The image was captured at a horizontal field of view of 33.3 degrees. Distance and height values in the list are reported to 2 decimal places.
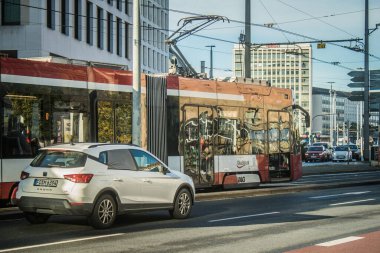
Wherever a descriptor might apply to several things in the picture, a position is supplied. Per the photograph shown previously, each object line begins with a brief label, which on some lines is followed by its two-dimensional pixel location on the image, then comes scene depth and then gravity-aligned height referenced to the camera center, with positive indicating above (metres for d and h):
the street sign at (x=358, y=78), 41.50 +3.85
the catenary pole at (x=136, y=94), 16.81 +1.15
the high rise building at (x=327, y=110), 172.00 +8.02
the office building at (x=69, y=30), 36.25 +7.13
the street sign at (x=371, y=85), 42.16 +3.53
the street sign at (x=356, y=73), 41.10 +4.15
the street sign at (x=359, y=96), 43.75 +2.88
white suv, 11.18 -0.84
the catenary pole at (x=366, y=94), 48.00 +3.21
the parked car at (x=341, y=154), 62.94 -1.67
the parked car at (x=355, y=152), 67.94 -1.65
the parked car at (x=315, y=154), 64.82 -1.71
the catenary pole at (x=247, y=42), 28.34 +4.26
